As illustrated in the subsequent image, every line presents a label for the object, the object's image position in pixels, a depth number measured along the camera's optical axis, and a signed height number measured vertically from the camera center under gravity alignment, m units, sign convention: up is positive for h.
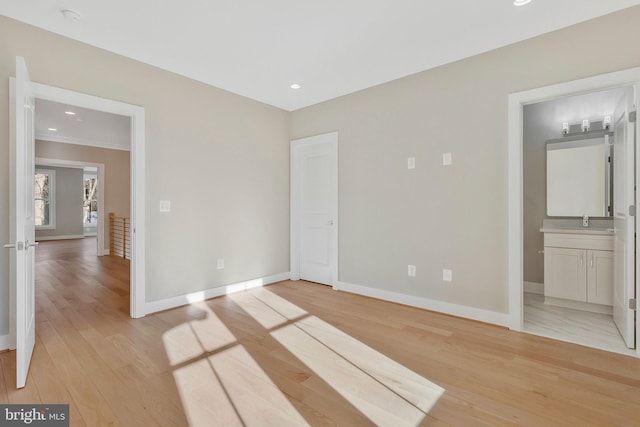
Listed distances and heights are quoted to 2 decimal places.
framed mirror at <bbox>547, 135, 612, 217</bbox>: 3.77 +0.42
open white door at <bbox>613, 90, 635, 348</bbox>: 2.44 -0.06
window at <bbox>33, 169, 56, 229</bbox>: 10.14 +0.45
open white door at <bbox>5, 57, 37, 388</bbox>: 1.94 -0.07
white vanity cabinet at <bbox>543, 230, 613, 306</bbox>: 3.30 -0.62
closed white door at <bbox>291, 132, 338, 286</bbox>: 4.41 +0.06
